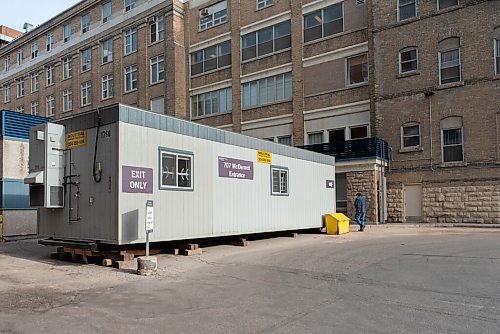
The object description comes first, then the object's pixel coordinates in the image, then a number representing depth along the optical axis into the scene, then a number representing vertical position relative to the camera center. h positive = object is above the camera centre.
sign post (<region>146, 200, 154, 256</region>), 11.22 -0.48
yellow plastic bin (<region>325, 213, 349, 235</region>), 19.86 -1.24
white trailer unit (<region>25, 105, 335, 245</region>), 11.79 +0.49
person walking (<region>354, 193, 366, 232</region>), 21.31 -0.79
